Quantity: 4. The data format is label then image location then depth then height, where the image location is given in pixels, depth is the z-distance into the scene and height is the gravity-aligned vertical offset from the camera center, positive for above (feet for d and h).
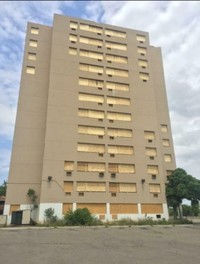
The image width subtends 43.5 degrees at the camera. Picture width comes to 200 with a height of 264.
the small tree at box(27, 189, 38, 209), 108.88 +11.14
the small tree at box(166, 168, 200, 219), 106.11 +13.44
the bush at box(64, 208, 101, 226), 90.02 +1.35
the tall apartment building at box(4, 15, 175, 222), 111.65 +45.09
